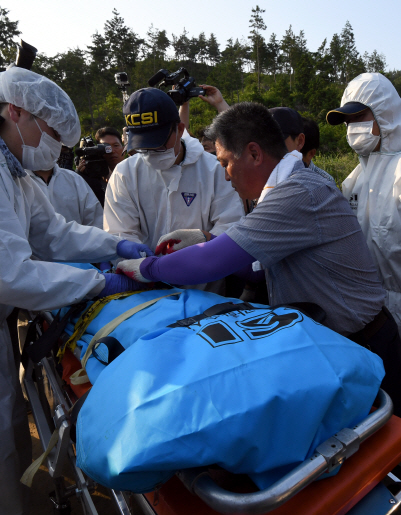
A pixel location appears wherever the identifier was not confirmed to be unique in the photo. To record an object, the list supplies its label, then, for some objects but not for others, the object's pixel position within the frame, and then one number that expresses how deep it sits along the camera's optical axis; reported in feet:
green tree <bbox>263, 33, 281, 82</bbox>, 205.43
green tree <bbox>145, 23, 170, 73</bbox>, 208.23
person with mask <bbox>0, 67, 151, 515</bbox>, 5.60
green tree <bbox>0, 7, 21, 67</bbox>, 141.08
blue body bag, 2.81
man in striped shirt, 5.02
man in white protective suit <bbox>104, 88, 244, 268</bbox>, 8.63
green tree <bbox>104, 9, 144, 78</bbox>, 176.35
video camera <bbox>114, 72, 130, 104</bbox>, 15.94
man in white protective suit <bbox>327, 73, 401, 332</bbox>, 8.03
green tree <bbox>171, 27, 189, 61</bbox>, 222.07
